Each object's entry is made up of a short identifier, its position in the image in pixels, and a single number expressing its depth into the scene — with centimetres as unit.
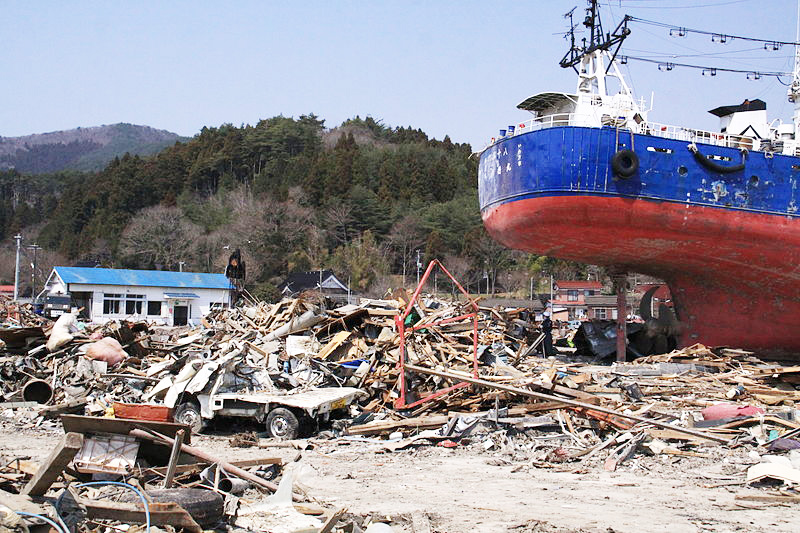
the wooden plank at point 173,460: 665
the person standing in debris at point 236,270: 2742
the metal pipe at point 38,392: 1513
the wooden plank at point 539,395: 1016
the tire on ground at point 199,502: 579
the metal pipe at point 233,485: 695
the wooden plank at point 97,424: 688
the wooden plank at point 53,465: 572
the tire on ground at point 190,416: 1202
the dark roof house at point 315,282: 5931
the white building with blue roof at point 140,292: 4700
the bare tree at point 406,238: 7181
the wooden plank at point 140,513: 540
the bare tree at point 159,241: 7006
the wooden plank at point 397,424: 1152
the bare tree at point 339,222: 7438
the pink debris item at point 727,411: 1175
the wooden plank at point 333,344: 1439
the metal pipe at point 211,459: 699
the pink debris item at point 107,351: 1584
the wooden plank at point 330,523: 561
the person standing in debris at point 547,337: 2118
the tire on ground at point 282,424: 1131
